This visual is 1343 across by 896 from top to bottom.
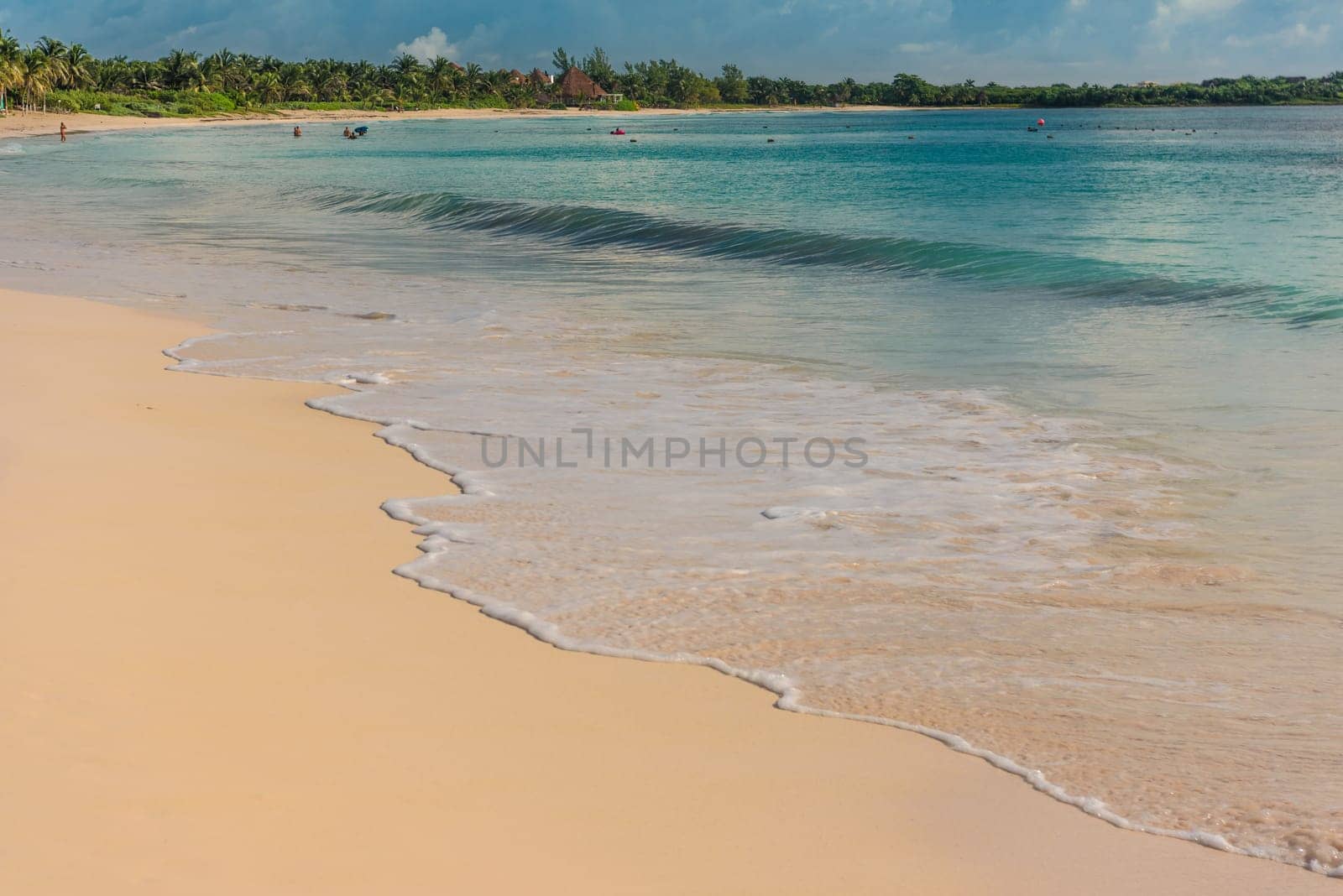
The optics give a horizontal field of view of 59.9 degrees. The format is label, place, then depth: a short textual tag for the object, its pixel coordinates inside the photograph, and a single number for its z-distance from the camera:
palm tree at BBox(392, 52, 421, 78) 169.50
